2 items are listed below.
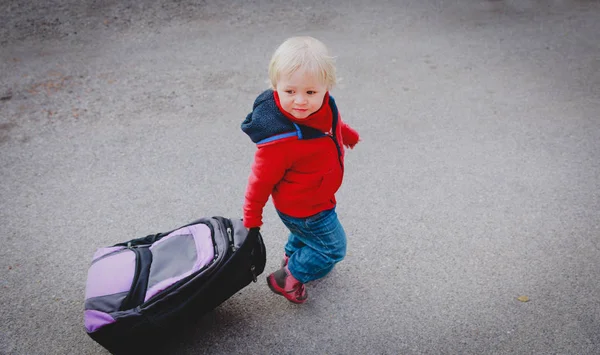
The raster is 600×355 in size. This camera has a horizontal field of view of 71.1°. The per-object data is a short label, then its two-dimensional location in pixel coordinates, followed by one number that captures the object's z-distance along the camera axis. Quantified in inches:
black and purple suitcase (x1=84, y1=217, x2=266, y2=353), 77.9
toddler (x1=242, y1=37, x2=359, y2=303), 71.4
